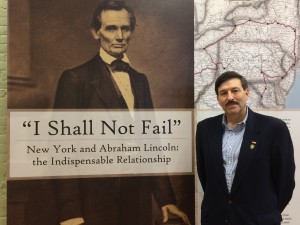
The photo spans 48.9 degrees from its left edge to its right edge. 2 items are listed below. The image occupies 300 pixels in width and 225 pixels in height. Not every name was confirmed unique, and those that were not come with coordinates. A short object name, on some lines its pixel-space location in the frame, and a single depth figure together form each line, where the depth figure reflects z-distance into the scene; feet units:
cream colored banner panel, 7.67
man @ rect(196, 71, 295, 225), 6.46
